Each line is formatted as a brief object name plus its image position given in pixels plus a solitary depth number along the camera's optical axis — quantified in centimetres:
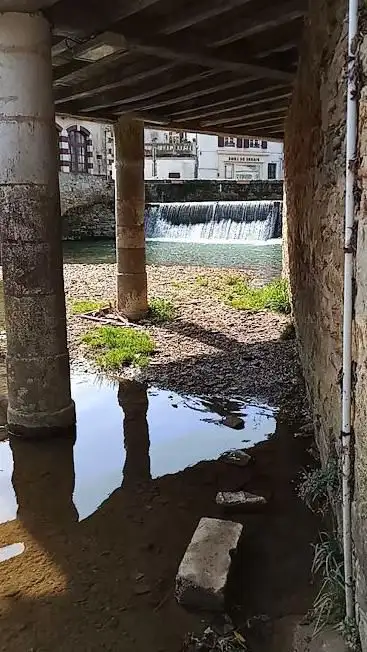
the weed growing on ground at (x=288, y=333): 756
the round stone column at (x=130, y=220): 820
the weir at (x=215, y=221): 2044
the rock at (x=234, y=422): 495
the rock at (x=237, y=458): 428
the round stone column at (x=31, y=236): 432
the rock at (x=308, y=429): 475
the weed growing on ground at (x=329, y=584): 249
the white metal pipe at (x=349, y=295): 212
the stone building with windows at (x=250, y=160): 3959
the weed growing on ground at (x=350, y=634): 224
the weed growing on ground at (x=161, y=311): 866
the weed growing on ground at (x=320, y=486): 307
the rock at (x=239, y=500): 367
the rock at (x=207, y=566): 275
